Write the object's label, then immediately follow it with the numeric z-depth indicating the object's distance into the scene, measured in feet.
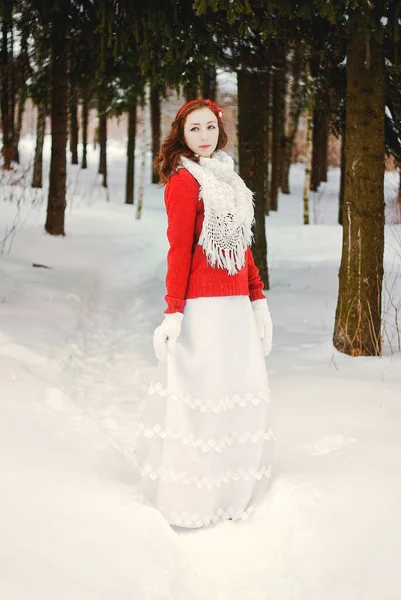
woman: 10.34
